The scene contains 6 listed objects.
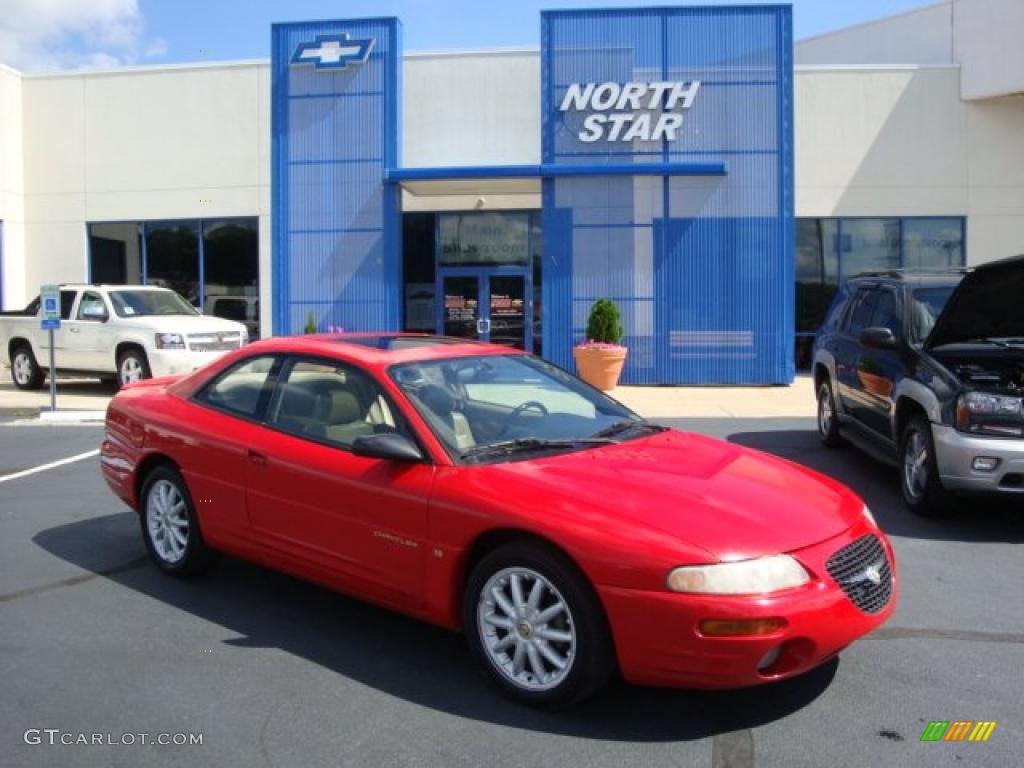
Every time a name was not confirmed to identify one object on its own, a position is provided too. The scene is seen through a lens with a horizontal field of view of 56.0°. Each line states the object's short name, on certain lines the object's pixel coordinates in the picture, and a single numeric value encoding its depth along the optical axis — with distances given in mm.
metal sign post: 13281
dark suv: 6438
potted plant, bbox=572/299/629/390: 16312
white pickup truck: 14828
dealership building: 17422
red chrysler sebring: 3506
